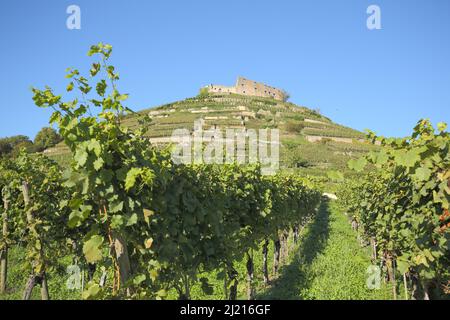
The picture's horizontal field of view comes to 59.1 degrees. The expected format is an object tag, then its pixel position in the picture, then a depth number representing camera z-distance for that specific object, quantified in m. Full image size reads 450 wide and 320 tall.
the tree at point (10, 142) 61.29
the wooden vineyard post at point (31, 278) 6.98
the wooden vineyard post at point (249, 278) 8.85
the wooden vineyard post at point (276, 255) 12.39
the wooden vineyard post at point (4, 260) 10.65
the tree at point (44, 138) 61.34
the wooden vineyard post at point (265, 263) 11.20
